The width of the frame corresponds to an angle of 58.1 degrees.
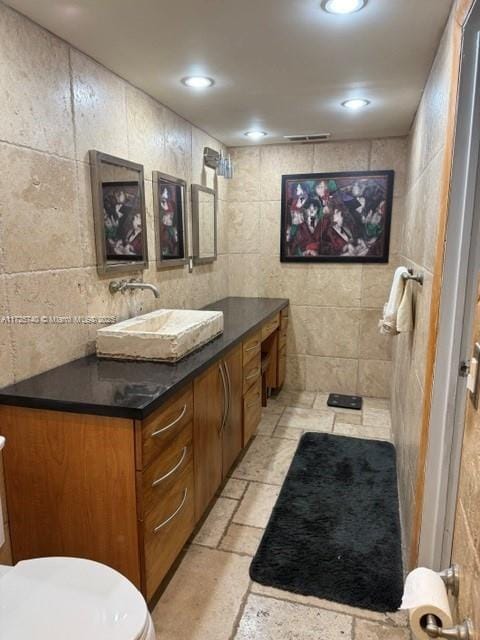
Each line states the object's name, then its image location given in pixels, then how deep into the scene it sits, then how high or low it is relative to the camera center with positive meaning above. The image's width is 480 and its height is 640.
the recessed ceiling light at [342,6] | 1.58 +0.86
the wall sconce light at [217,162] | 3.48 +0.63
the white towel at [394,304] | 2.31 -0.34
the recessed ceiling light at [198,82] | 2.33 +0.86
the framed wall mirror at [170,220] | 2.78 +0.14
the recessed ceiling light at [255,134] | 3.50 +0.86
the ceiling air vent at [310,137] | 3.57 +0.87
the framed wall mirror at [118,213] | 2.14 +0.14
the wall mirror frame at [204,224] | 3.37 +0.13
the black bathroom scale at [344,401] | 3.92 -1.46
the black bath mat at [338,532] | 1.90 -1.49
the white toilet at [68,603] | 1.08 -0.97
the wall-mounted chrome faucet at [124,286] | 2.32 -0.25
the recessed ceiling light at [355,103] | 2.71 +0.87
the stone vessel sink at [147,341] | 1.99 -0.48
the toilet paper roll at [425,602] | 0.84 -0.70
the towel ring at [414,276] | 2.04 -0.17
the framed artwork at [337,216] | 3.77 +0.22
